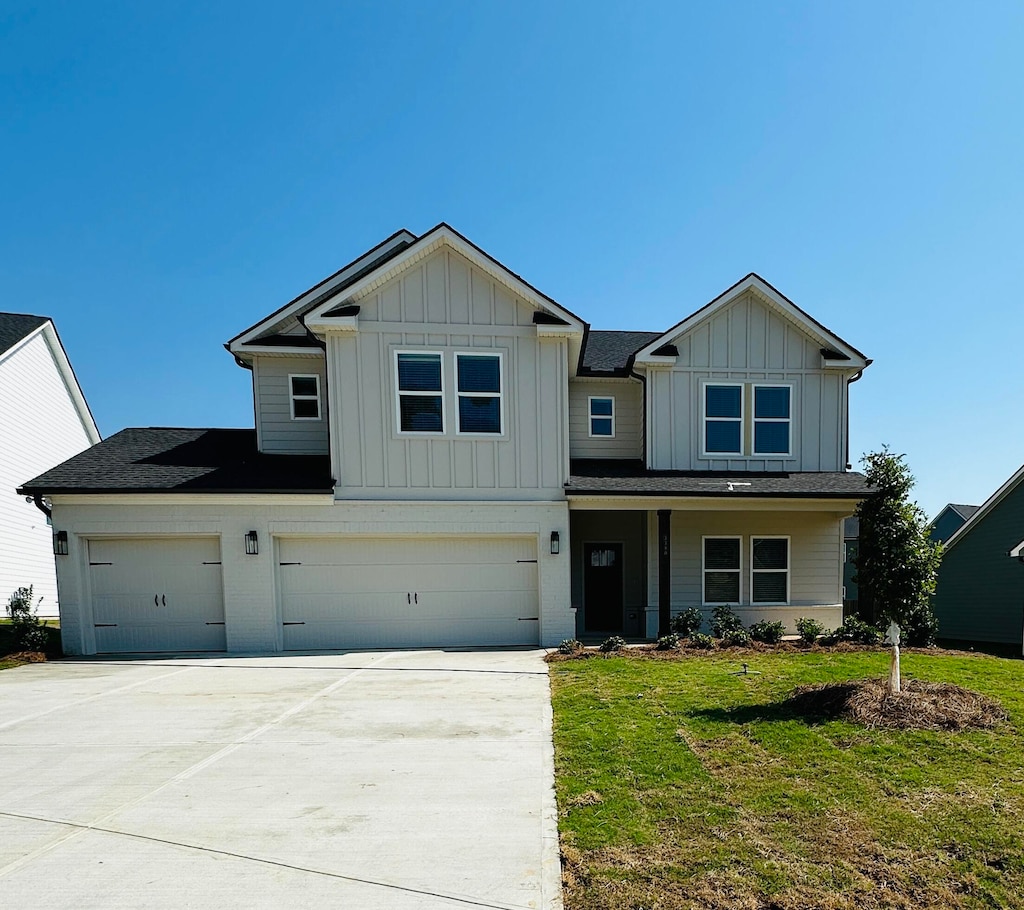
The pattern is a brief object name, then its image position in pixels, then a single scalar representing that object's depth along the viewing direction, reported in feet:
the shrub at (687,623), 33.46
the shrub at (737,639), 31.42
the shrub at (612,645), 30.05
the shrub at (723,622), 33.01
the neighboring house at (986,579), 45.68
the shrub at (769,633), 32.35
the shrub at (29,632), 31.07
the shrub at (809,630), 32.09
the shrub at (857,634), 32.09
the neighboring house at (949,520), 71.90
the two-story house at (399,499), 31.19
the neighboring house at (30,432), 47.88
